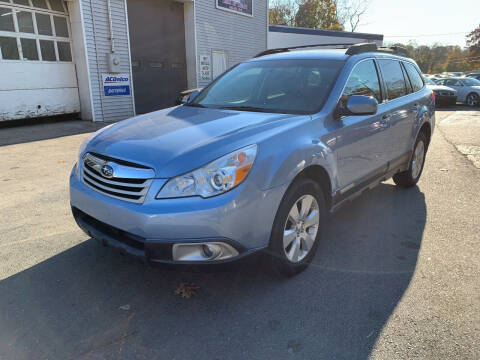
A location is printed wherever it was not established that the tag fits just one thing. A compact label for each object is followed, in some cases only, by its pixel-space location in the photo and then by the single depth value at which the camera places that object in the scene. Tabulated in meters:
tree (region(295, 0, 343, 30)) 47.03
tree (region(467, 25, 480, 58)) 77.88
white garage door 9.50
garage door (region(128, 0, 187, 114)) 12.24
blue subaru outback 2.38
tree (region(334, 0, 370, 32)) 51.12
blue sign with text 11.20
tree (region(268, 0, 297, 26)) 48.88
